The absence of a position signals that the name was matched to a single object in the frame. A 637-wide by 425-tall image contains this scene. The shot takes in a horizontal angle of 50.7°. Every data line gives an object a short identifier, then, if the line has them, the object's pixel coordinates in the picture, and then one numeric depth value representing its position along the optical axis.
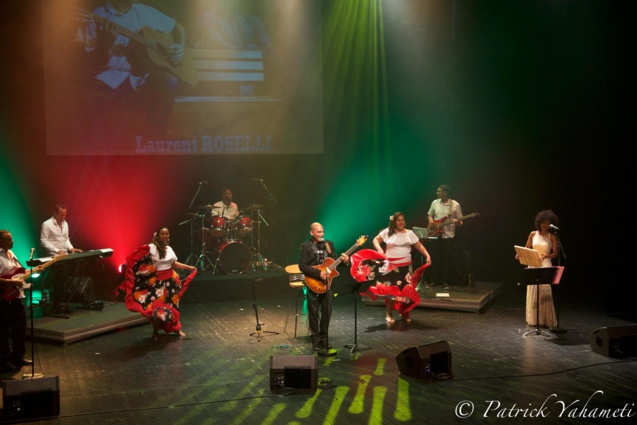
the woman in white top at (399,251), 9.54
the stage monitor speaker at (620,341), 7.70
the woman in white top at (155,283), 8.79
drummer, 12.64
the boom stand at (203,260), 12.30
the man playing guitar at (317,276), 8.16
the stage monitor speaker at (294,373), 6.62
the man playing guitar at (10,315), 7.52
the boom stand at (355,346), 8.00
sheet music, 8.72
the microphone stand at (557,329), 9.00
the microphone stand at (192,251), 12.68
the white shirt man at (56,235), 10.62
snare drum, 12.36
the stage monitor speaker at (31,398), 5.90
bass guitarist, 11.89
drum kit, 12.05
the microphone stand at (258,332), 9.20
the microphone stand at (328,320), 8.07
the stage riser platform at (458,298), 10.56
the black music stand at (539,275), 8.54
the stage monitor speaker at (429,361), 6.89
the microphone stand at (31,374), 7.30
